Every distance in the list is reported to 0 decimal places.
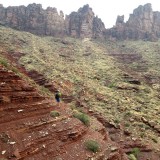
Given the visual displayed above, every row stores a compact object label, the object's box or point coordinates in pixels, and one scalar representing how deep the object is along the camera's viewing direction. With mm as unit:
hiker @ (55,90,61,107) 13759
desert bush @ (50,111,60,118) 11601
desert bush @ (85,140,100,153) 10753
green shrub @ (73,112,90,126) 12948
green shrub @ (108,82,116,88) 25647
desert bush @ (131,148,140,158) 15652
